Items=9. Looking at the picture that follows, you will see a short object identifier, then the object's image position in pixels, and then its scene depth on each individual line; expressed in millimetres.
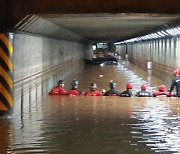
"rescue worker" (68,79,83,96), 18256
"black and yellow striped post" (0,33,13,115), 11617
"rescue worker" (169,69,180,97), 18494
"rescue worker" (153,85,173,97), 18227
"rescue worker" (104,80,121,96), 18092
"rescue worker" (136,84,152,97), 17828
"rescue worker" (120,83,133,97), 17578
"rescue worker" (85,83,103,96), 18094
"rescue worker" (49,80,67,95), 18547
